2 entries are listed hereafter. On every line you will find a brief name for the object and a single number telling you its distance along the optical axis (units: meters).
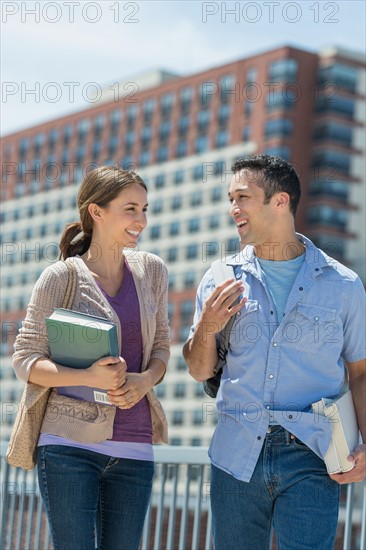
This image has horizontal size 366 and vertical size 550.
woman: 6.54
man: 6.62
